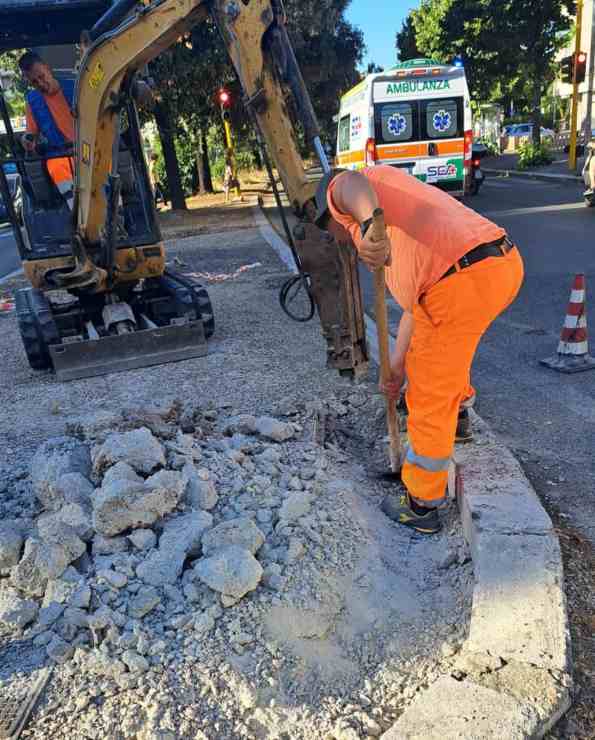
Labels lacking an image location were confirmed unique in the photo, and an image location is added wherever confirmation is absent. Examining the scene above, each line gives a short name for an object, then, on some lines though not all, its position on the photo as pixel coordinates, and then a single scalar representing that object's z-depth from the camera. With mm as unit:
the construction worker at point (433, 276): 2520
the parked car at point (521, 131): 37494
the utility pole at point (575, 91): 18688
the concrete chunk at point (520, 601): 2098
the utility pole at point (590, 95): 23331
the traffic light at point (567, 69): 18656
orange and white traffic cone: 4938
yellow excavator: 3889
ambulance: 13594
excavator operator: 5359
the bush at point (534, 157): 25047
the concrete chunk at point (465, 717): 1815
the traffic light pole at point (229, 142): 19781
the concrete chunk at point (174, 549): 2504
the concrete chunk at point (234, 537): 2559
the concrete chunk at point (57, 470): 2994
